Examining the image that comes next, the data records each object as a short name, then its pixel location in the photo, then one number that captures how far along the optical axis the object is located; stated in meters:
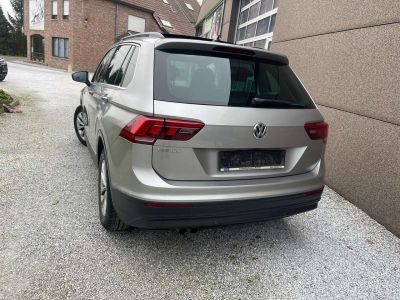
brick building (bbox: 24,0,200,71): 26.19
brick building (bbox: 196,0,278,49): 8.08
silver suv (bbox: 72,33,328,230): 2.11
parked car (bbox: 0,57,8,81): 12.82
